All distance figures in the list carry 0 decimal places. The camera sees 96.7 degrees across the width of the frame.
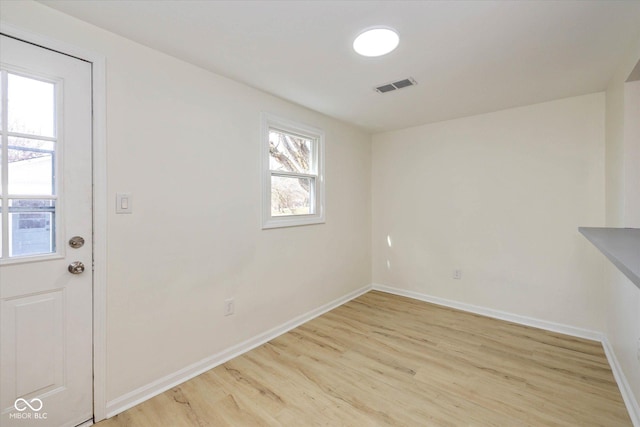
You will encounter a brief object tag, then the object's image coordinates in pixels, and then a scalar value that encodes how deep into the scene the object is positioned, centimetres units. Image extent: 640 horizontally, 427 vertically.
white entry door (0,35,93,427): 143
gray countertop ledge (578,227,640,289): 77
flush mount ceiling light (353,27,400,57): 172
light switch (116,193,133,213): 177
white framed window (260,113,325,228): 271
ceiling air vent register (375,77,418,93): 238
